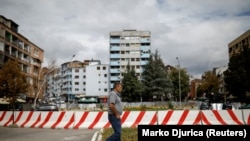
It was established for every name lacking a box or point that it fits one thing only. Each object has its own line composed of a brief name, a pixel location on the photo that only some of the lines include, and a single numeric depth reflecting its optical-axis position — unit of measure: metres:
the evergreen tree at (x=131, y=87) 78.75
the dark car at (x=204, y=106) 39.95
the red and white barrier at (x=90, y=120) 17.67
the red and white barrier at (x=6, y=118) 19.66
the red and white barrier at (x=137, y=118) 17.19
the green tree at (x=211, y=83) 105.74
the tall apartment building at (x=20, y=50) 66.62
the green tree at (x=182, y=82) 92.36
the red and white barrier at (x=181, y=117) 16.95
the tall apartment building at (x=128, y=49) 113.94
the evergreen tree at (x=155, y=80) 74.38
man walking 7.76
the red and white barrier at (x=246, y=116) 16.90
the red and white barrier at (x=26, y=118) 18.94
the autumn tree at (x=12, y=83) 23.78
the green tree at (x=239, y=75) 60.94
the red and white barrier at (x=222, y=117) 16.98
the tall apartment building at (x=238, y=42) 78.25
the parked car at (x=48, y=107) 33.91
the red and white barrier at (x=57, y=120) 18.14
